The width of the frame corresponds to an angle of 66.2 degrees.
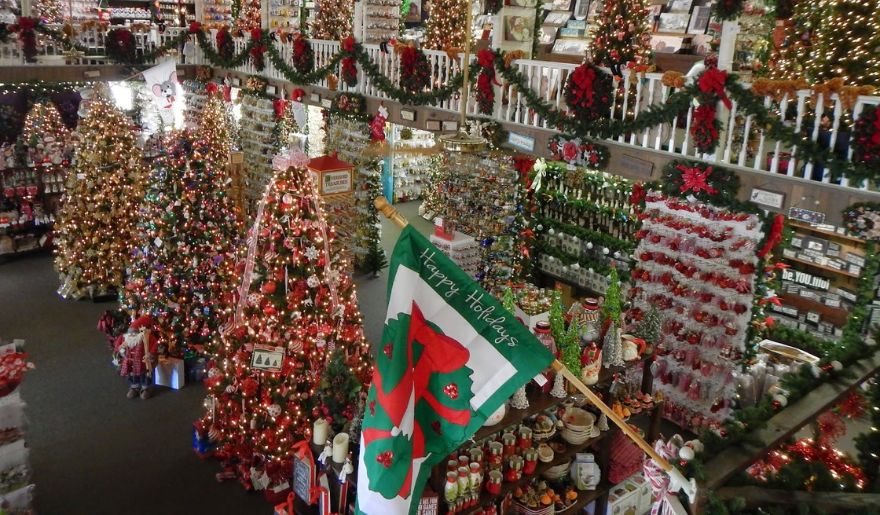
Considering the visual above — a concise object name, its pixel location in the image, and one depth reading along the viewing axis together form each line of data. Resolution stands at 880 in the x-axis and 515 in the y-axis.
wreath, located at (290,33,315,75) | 9.86
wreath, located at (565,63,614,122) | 6.11
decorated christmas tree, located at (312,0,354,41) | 11.87
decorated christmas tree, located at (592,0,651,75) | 6.80
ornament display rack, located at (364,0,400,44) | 9.15
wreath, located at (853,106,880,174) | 4.45
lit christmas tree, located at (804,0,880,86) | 6.48
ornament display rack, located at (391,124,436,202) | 14.69
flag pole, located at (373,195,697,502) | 1.78
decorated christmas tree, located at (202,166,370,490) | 5.03
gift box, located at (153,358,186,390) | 7.12
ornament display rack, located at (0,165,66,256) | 10.77
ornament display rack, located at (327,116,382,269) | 9.99
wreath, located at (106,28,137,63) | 11.32
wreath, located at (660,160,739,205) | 5.44
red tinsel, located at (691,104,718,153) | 5.35
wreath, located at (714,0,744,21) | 5.23
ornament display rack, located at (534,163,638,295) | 8.74
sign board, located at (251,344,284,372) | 5.13
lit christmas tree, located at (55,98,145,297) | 8.73
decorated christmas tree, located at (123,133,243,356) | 6.84
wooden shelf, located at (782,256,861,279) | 7.81
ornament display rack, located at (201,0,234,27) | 15.55
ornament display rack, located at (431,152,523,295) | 8.59
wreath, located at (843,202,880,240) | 4.65
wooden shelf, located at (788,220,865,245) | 7.77
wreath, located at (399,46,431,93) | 8.03
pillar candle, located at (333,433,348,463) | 4.09
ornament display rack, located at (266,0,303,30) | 14.01
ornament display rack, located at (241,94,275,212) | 11.85
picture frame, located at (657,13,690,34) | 10.47
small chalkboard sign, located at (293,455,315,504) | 4.47
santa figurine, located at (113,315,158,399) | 6.88
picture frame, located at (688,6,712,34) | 10.22
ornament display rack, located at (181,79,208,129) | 12.36
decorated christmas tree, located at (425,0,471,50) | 9.99
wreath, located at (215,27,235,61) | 11.64
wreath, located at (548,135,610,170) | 6.30
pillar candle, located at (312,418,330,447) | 4.36
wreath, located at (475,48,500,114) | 7.19
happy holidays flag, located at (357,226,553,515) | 2.63
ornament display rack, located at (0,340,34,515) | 4.57
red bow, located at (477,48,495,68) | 7.16
